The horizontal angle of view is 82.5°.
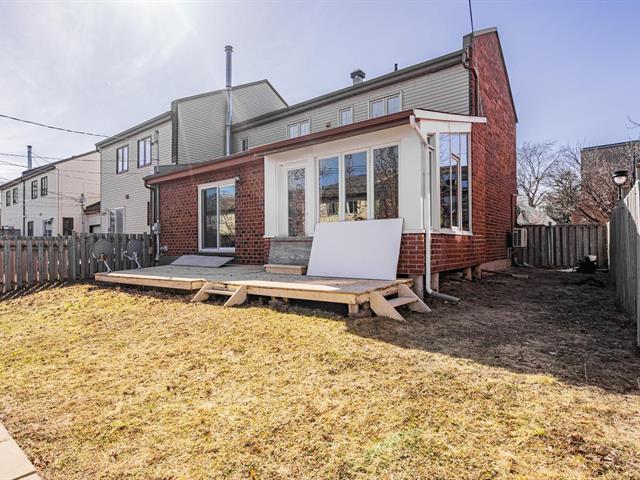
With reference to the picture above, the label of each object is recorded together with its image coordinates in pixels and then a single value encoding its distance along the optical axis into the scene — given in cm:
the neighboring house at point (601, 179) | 1603
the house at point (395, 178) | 620
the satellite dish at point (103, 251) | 978
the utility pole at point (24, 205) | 2703
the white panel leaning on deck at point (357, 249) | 600
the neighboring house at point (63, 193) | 2373
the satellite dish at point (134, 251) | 1053
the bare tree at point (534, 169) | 2647
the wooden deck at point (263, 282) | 481
